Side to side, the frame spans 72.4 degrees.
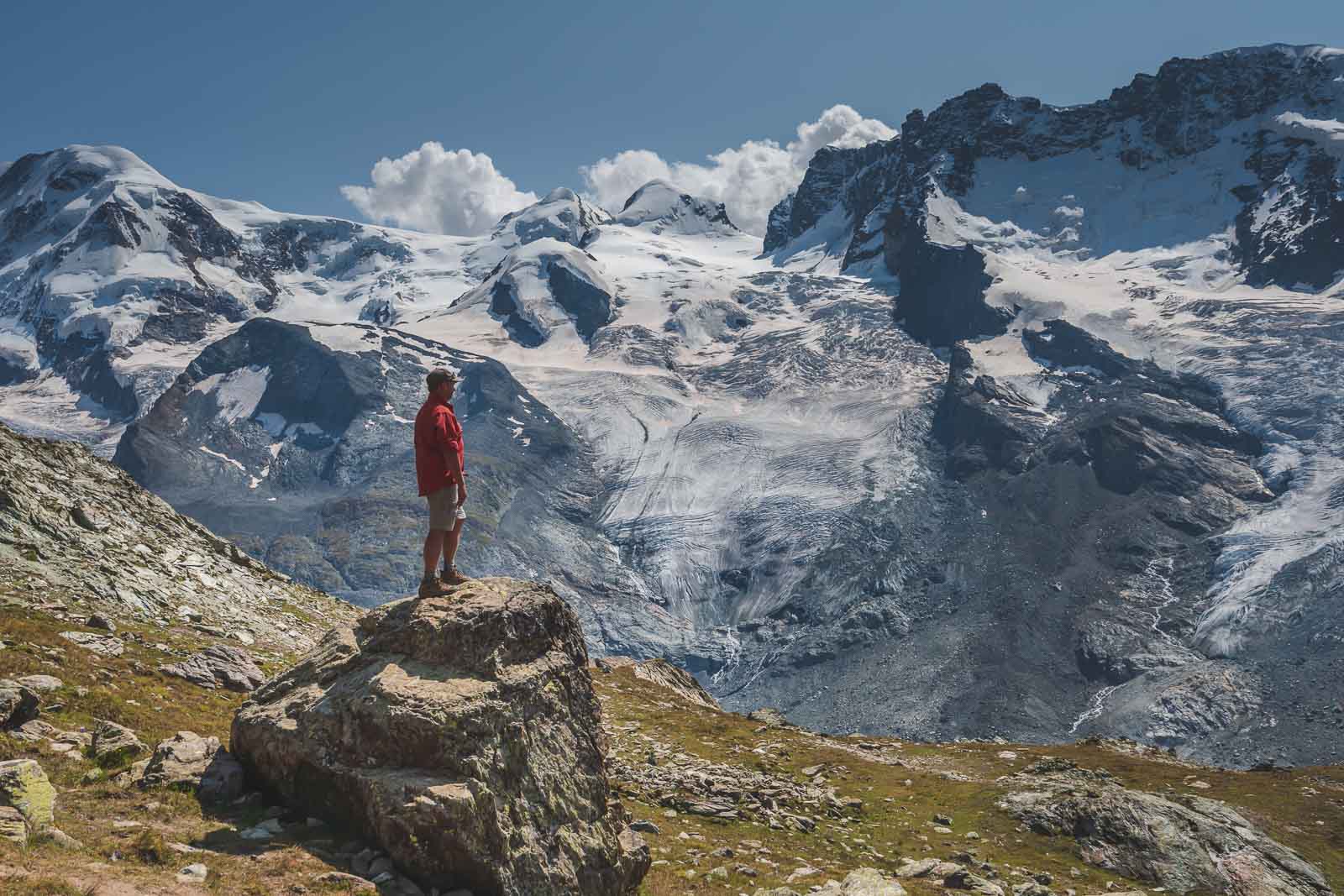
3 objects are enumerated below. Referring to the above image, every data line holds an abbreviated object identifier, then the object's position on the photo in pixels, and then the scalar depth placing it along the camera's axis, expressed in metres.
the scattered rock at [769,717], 68.95
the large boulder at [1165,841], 38.84
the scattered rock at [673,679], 75.00
